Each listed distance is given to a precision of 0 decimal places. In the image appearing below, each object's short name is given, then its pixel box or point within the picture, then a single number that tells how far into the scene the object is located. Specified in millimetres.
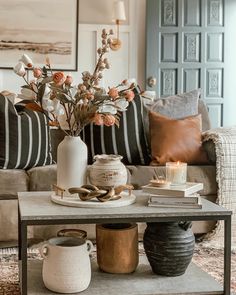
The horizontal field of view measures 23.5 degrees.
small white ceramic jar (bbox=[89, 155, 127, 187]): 2258
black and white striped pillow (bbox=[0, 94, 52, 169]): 3332
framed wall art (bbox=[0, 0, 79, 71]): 5520
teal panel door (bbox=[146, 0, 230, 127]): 5629
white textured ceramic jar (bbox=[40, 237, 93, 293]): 2080
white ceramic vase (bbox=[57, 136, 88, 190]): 2293
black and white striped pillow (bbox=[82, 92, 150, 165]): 3627
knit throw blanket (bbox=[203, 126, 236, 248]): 3355
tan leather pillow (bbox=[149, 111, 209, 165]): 3549
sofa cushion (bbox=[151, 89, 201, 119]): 3793
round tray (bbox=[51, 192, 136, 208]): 2160
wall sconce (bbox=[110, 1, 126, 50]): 5578
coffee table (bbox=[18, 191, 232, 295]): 2021
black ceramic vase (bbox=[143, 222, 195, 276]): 2262
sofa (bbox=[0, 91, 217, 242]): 3111
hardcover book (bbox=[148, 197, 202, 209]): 2176
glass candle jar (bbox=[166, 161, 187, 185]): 2348
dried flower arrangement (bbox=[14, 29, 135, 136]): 2240
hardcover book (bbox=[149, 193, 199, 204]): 2180
